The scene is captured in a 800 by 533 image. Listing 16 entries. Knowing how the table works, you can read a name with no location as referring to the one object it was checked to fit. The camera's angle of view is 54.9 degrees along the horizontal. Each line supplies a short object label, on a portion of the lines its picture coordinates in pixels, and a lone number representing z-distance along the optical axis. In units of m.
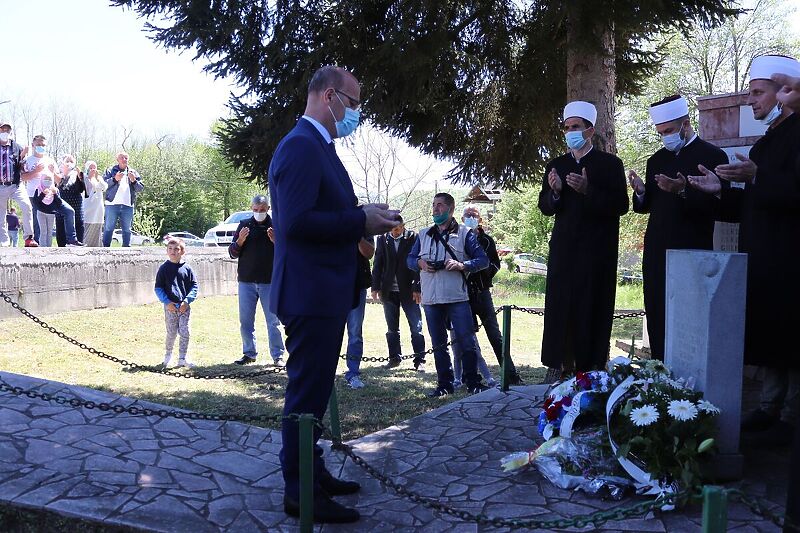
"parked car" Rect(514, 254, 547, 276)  35.72
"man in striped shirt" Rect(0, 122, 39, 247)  11.62
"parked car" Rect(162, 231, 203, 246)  37.37
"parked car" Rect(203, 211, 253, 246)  33.03
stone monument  4.39
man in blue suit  3.83
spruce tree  7.18
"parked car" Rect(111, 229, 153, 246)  31.15
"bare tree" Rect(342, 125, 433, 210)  25.02
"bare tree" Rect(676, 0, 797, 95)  29.31
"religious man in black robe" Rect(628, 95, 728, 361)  5.30
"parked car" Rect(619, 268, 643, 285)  31.56
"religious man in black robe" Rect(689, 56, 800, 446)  4.63
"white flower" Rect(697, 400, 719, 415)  4.30
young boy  8.98
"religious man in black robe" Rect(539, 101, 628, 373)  5.77
